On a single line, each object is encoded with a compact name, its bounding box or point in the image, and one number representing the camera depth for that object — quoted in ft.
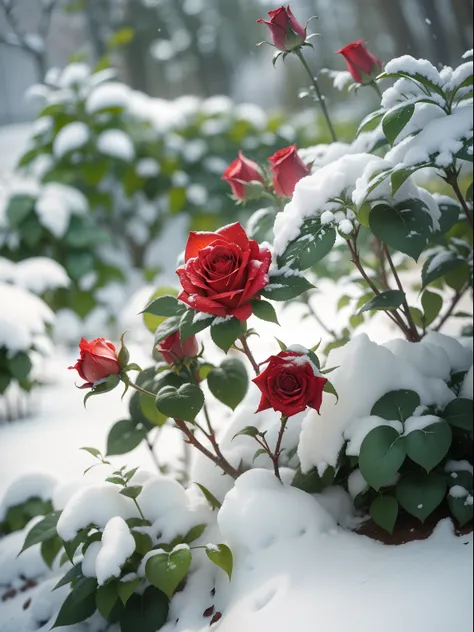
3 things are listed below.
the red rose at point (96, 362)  2.29
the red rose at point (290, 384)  2.19
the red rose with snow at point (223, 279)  2.17
